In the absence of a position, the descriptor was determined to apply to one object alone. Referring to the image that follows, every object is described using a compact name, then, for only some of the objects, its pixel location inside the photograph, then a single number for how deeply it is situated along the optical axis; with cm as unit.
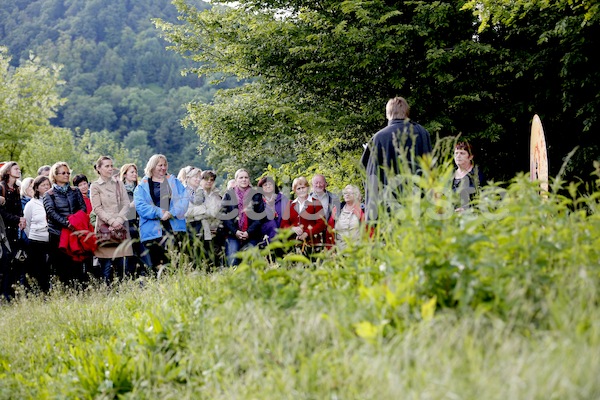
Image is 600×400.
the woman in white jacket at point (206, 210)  938
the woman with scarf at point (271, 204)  959
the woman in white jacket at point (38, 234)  993
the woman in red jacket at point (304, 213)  914
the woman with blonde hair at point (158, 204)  906
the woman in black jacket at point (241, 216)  950
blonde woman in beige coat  959
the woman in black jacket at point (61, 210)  962
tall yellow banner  729
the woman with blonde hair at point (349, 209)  892
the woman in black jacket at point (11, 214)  970
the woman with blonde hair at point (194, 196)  945
